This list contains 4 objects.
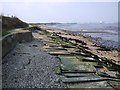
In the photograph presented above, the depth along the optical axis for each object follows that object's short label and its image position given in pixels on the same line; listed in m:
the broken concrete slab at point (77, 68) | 5.42
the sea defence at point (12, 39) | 6.13
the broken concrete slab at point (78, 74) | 4.97
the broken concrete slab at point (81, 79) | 4.58
